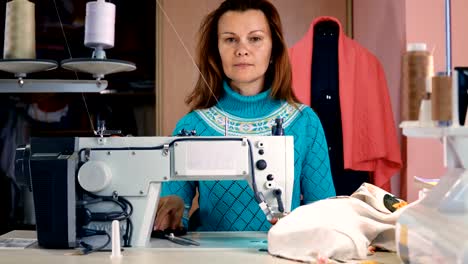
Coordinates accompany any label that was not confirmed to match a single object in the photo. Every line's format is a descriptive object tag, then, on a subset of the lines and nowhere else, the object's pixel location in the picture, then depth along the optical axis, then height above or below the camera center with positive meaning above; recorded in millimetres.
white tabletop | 1429 -245
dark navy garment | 3072 +180
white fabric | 1372 -183
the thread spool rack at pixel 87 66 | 1668 +186
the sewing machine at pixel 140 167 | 1651 -59
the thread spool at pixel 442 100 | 1241 +73
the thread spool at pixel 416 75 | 1297 +124
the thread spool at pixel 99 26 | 1713 +294
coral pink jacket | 3039 +162
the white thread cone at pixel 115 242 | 1512 -219
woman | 2018 +115
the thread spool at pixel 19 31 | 1793 +297
